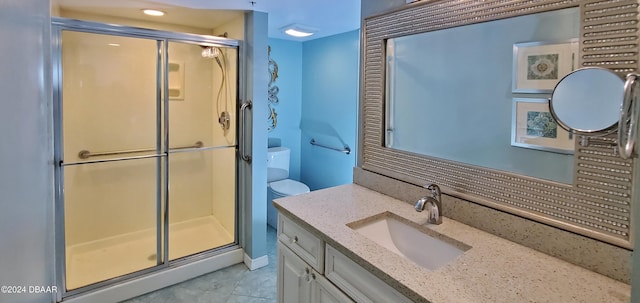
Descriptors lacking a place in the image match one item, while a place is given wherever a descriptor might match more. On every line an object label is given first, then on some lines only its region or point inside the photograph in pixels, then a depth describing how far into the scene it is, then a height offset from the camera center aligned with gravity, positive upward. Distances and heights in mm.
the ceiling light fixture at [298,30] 2951 +911
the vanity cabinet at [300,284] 1309 -654
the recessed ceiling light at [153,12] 2440 +860
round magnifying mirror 960 +100
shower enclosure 2473 -179
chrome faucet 1380 -320
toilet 3324 -544
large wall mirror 1005 +122
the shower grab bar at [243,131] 2593 -21
